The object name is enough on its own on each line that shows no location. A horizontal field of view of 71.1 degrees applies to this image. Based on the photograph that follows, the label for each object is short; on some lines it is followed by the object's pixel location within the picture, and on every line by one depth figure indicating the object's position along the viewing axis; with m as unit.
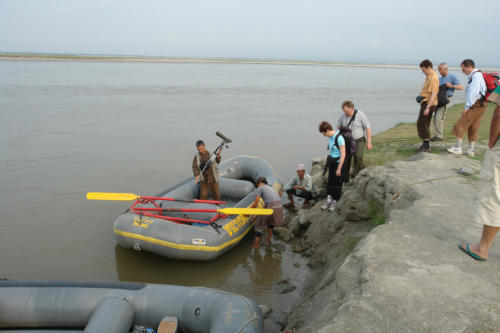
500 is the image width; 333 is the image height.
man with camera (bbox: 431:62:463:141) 7.22
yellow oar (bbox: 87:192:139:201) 6.41
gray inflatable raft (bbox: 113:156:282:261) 5.73
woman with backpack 5.56
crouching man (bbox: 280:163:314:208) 7.76
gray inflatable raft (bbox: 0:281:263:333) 3.97
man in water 6.43
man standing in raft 7.22
